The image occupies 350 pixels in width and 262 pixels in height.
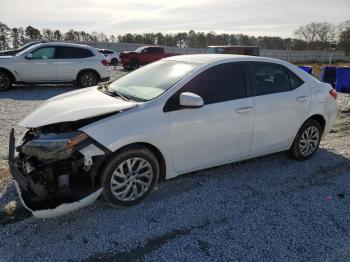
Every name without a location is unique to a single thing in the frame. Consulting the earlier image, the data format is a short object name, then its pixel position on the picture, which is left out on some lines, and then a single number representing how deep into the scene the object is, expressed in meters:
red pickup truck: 24.38
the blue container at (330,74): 15.96
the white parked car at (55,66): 12.02
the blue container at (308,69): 17.12
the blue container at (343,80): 14.59
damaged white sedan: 3.46
